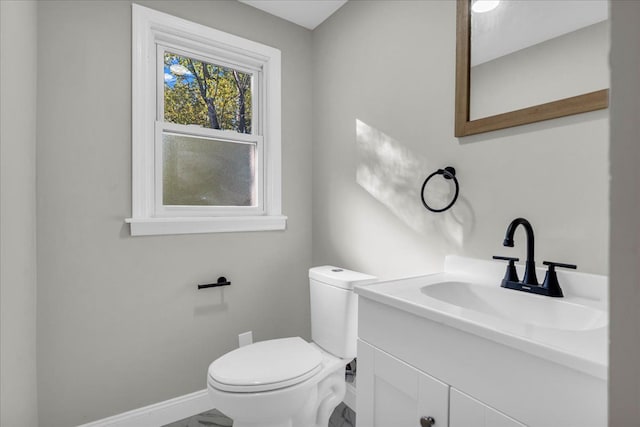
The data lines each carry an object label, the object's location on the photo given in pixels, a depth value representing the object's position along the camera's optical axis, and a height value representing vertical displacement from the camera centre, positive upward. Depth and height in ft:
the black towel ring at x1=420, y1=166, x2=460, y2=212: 4.35 +0.50
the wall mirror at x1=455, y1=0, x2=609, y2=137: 3.25 +1.72
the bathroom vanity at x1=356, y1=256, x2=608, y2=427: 2.02 -1.07
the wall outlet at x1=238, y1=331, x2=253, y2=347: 6.36 -2.50
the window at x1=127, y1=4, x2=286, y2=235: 5.45 +1.56
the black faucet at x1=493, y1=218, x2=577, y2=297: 3.27 -0.66
